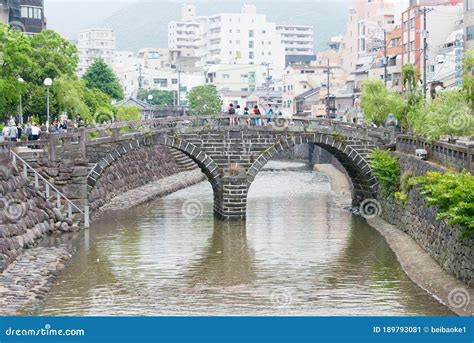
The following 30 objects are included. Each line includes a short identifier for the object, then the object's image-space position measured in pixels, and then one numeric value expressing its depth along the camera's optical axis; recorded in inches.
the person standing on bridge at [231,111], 1885.6
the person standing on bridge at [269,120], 1837.4
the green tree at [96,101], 2736.2
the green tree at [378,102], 2190.0
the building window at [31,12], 3198.8
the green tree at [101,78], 3479.3
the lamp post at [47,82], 1727.4
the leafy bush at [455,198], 993.5
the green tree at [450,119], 1445.6
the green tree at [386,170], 1731.1
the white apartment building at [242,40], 6614.2
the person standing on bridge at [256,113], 1879.7
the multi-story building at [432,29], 2861.7
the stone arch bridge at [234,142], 1749.5
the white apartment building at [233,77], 5467.5
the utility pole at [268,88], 4796.3
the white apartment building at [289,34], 7761.8
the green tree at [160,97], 5109.7
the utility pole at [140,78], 5334.6
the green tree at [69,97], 2316.7
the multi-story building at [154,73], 5605.3
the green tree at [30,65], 2054.6
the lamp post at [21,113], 2172.7
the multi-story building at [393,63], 3116.1
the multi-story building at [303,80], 4586.6
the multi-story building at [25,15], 3149.6
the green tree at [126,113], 3006.9
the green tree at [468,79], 1527.6
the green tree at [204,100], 4156.0
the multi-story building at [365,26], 4535.7
